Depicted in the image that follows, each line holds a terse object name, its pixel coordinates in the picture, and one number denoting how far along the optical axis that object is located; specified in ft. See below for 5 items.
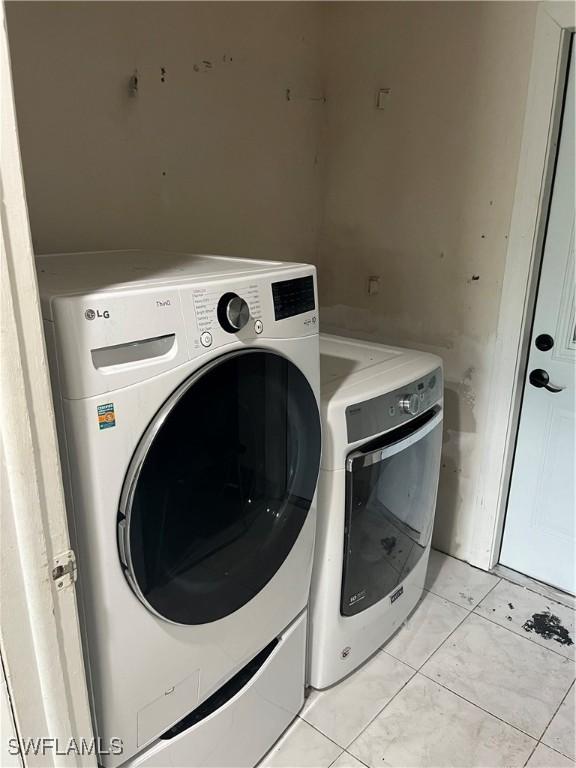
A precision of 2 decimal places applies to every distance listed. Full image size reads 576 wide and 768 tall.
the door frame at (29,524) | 2.39
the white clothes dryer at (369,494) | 4.59
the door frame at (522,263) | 5.52
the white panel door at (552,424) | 5.97
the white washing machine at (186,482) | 2.84
